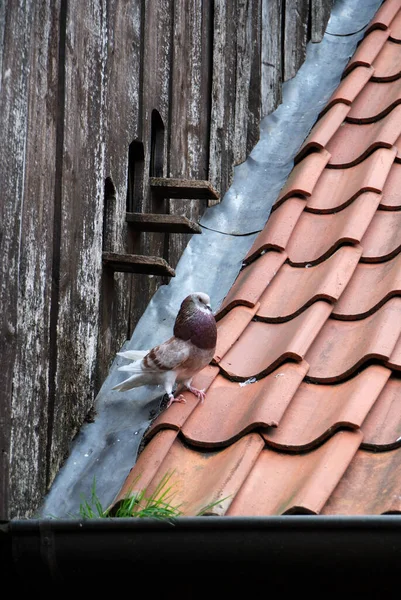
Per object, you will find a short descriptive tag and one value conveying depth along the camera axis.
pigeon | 5.12
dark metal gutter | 3.78
